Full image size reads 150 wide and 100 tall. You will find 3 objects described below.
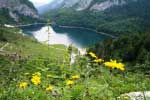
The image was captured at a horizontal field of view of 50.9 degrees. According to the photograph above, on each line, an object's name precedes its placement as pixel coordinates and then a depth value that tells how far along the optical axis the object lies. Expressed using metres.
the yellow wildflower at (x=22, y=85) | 2.56
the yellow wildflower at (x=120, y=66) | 2.10
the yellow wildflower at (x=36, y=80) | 2.41
